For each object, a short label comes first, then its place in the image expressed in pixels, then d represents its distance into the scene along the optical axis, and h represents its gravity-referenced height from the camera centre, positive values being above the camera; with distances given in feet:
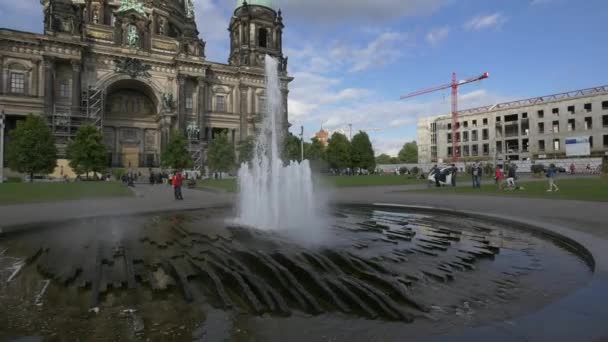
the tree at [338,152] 230.68 +15.03
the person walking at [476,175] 74.08 -0.56
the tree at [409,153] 467.93 +28.20
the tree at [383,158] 568.98 +26.83
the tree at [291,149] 188.34 +14.85
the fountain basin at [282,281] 11.60 -4.94
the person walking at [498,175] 72.58 -0.62
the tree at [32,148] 124.57 +11.19
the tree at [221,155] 163.94 +9.92
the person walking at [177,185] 58.90 -1.49
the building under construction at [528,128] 216.33 +31.91
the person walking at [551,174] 59.60 -0.45
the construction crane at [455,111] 275.47 +53.70
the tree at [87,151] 137.18 +10.73
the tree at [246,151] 178.40 +12.73
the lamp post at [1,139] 117.15 +13.70
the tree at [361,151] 234.79 +15.76
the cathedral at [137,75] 150.10 +51.48
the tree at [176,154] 156.87 +10.27
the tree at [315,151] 223.75 +16.31
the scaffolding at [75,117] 149.18 +27.35
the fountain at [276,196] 33.12 -2.20
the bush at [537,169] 133.46 +1.04
